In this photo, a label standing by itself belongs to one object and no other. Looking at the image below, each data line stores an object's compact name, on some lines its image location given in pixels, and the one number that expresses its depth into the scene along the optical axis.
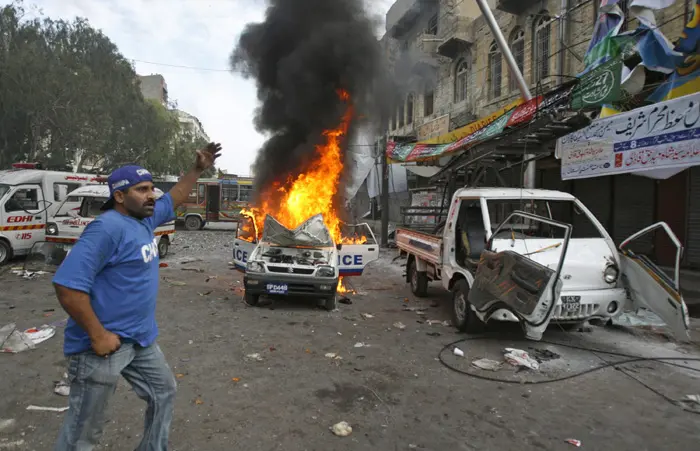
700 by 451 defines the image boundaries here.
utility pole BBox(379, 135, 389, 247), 15.65
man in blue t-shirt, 1.98
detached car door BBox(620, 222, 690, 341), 4.36
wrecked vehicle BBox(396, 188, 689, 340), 4.44
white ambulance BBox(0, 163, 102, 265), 10.31
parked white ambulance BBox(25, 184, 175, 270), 10.04
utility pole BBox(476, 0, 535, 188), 8.84
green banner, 7.68
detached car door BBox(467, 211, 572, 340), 4.31
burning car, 6.98
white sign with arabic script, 6.46
